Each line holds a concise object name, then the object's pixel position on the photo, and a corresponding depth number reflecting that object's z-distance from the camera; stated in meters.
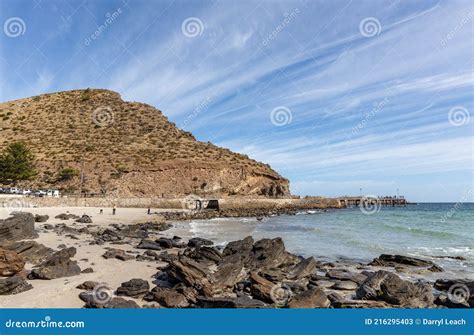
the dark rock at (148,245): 20.77
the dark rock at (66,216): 34.67
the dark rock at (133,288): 10.88
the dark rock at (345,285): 13.27
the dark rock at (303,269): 14.41
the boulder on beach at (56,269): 11.90
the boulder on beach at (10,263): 11.80
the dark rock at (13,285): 10.12
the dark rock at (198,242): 22.38
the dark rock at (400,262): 18.19
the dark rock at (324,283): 13.64
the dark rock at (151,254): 17.83
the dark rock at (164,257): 16.92
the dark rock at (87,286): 11.07
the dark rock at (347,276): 14.28
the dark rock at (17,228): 17.28
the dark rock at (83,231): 26.28
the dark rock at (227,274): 11.80
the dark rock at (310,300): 10.43
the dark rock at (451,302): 11.33
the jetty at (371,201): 126.91
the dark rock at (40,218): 30.52
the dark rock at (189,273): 11.41
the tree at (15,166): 59.53
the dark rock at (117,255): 16.52
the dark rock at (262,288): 11.10
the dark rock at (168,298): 10.09
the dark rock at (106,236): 22.28
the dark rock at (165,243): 21.84
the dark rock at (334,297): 11.24
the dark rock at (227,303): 9.93
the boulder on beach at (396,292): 11.32
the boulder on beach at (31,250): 14.48
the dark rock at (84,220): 33.81
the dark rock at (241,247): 17.43
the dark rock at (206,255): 15.72
